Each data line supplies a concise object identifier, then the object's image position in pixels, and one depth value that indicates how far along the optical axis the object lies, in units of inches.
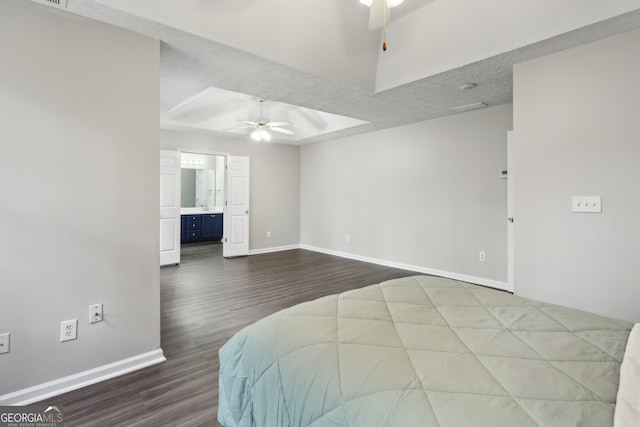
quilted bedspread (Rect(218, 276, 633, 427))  31.1
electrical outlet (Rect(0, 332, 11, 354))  67.8
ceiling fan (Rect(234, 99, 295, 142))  192.6
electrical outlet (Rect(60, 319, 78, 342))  75.2
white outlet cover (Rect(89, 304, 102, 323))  79.2
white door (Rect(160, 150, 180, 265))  210.1
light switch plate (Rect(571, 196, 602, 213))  90.7
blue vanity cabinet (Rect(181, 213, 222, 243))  301.4
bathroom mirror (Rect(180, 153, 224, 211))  338.6
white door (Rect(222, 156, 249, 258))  240.1
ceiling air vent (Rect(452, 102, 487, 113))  152.3
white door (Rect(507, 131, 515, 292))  143.5
